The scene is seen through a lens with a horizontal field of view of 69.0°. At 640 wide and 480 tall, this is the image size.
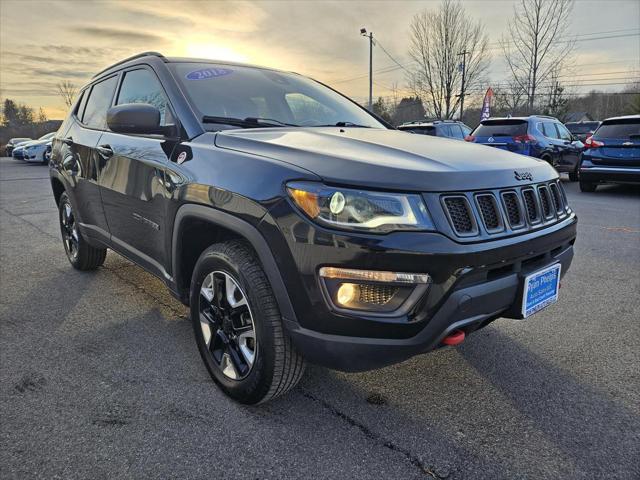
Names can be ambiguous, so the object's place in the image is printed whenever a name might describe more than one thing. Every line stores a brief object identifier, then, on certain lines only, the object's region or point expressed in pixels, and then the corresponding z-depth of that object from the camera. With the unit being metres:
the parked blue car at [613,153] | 9.13
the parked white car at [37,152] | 23.08
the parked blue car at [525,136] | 10.77
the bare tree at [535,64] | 28.03
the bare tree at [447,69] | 33.00
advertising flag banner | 20.51
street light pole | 31.16
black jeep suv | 1.77
